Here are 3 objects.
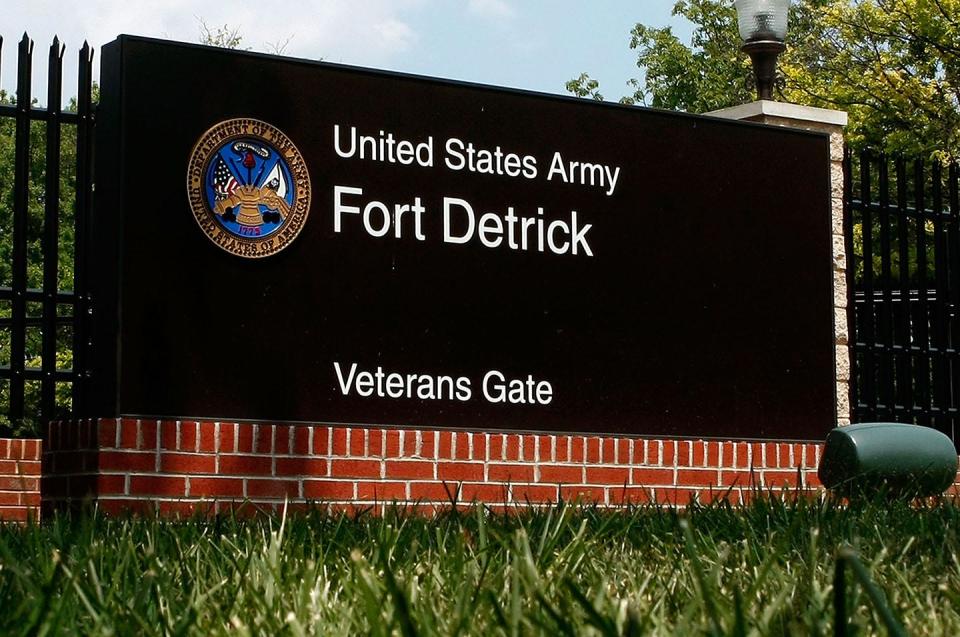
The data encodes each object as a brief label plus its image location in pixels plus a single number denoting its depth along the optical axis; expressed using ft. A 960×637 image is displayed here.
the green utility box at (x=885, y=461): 19.34
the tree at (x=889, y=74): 80.12
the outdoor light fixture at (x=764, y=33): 32.71
